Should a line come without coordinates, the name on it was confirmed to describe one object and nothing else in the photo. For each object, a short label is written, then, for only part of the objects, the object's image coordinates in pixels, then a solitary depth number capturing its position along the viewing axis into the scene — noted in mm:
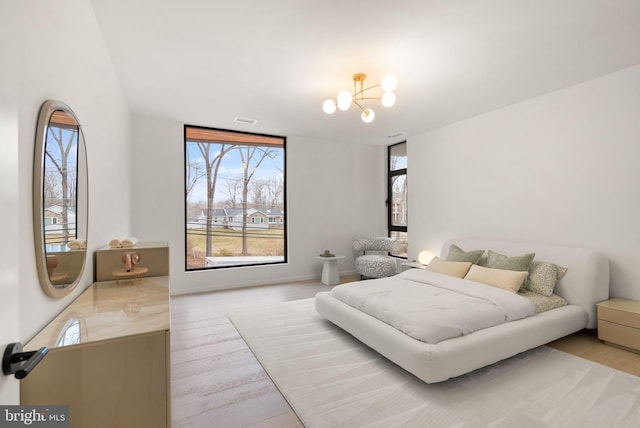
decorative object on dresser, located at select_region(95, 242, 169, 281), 2295
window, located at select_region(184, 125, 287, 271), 4973
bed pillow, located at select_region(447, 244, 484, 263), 3830
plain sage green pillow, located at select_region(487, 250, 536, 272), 3287
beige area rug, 1807
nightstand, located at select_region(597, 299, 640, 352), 2602
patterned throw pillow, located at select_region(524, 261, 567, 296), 3117
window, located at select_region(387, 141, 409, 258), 5965
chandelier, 2724
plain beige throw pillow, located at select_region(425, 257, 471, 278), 3590
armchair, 5164
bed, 2113
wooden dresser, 1166
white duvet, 2287
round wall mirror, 1349
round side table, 5349
